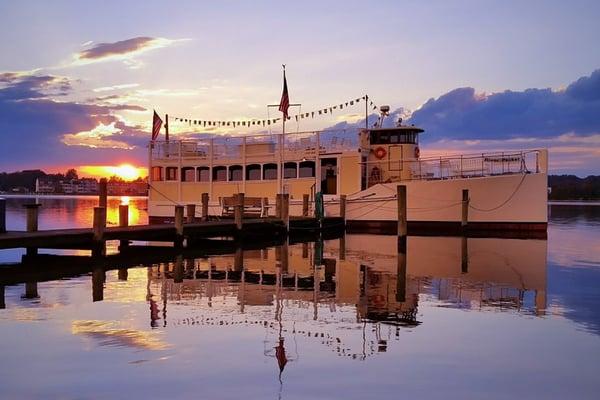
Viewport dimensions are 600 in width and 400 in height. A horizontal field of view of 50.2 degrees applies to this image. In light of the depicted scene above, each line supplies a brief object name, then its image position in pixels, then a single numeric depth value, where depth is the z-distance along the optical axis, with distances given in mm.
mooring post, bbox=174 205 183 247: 23422
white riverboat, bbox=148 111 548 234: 33219
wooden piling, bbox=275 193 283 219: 30388
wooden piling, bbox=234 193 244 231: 26953
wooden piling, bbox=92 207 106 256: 19688
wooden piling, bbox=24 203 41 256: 18984
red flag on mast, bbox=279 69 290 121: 33312
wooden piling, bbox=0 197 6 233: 18000
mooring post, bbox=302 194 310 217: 35975
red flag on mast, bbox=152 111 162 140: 42250
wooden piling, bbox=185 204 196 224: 30516
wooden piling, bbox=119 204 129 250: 24297
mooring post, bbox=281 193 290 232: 29656
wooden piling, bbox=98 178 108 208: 27953
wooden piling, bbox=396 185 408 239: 25734
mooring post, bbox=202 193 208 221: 32772
